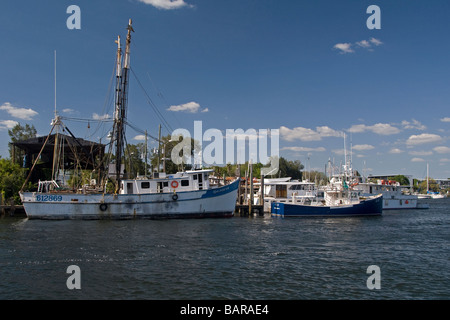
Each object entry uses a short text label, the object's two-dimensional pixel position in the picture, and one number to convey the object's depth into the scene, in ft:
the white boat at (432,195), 474.33
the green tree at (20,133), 216.33
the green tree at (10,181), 146.10
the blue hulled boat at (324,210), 134.41
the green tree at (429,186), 572.92
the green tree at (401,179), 547.08
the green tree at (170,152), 244.42
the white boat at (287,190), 172.78
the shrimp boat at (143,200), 118.32
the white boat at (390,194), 200.75
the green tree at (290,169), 389.39
